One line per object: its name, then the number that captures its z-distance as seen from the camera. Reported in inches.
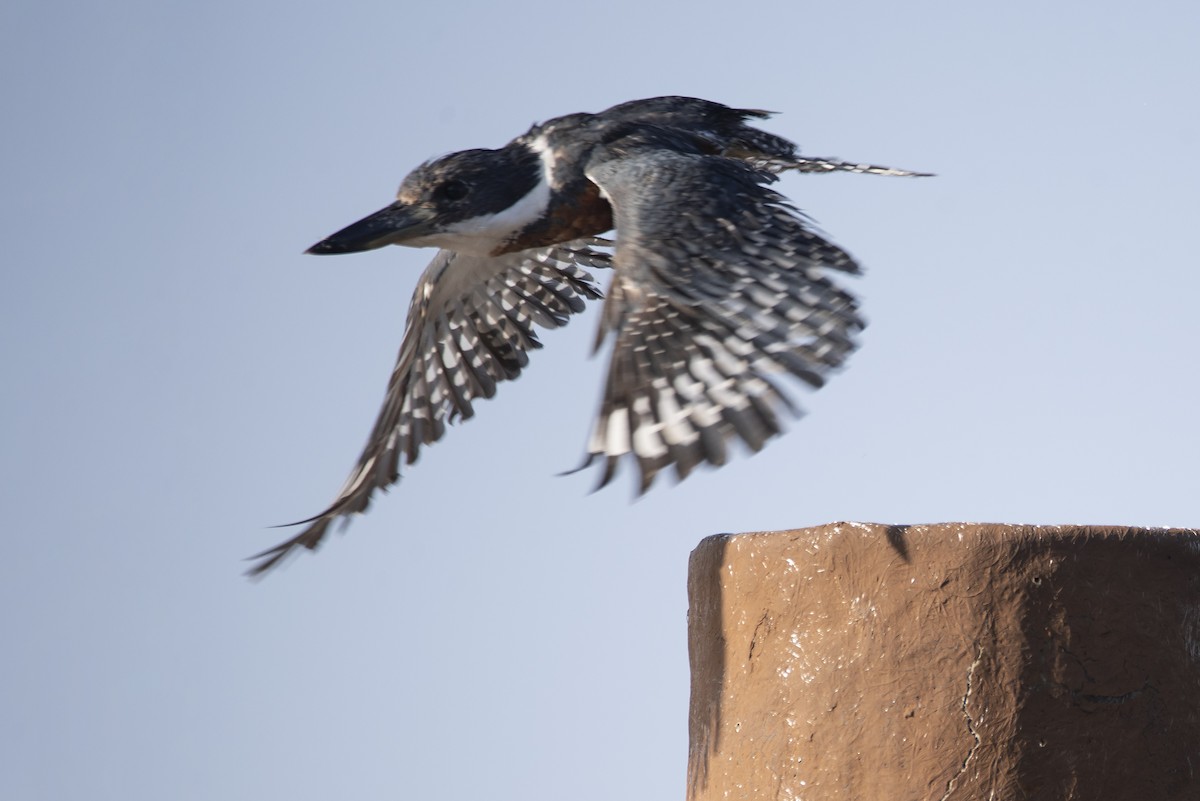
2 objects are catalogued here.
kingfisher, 311.0
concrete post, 260.4
